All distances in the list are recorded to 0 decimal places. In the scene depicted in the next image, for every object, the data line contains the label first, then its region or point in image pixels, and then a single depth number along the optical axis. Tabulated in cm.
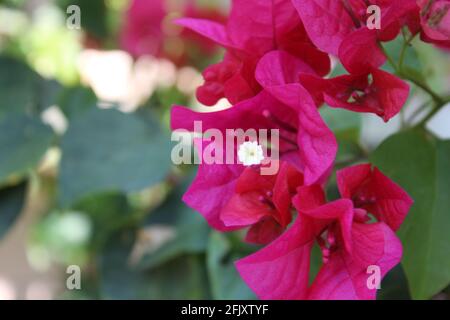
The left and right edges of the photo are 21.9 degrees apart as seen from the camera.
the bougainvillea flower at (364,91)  30
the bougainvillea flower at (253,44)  32
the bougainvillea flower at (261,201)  31
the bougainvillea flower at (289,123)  30
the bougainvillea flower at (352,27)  30
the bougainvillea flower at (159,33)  63
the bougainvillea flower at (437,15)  31
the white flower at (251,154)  31
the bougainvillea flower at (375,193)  30
